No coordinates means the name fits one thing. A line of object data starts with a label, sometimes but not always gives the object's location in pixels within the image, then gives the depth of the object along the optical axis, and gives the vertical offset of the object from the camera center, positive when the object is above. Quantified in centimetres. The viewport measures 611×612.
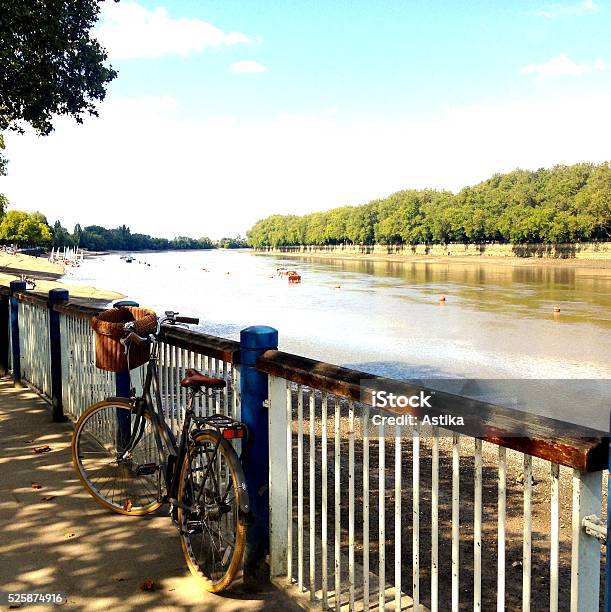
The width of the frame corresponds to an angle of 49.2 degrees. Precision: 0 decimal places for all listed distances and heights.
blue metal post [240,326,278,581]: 393 -116
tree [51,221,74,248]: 19062 +529
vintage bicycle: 374 -142
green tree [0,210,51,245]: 14526 +657
